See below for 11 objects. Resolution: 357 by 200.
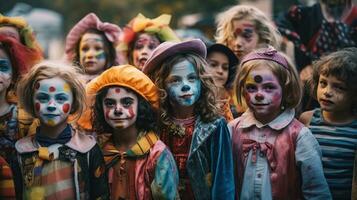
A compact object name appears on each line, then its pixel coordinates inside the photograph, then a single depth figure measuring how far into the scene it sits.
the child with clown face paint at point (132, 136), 4.36
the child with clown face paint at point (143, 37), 6.05
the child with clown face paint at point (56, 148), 4.28
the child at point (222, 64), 5.65
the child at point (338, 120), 4.72
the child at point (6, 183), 4.29
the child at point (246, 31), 6.04
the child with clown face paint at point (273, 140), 4.51
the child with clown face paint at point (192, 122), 4.53
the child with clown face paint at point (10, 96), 4.65
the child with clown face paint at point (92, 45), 5.98
